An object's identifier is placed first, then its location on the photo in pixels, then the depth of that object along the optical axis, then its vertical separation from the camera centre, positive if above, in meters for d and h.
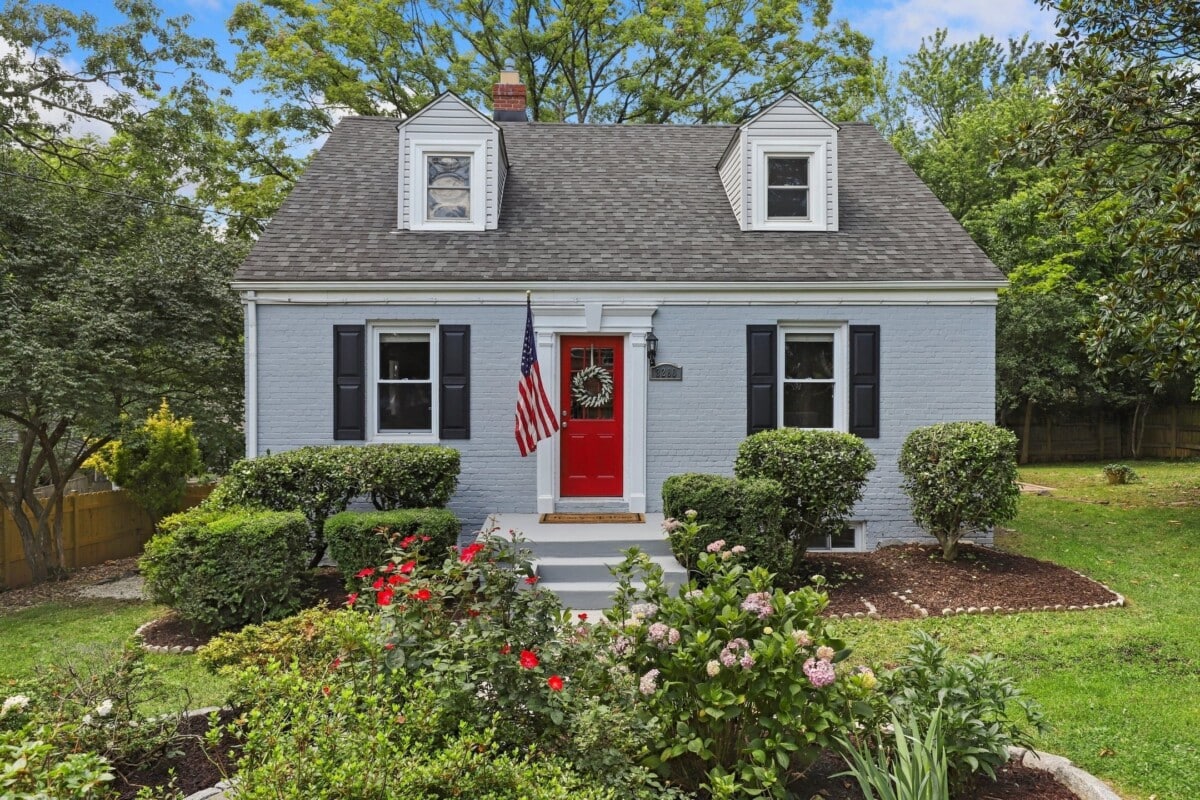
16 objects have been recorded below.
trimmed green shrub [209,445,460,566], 7.46 -0.94
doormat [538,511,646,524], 8.44 -1.48
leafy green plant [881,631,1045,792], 3.09 -1.39
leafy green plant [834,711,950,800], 2.68 -1.46
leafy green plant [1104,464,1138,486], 15.04 -1.64
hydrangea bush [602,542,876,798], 2.93 -1.21
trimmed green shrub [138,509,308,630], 6.06 -1.55
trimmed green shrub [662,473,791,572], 6.80 -1.13
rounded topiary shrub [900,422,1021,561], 7.52 -0.87
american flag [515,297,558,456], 7.90 -0.14
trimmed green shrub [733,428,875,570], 7.37 -0.81
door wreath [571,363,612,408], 9.22 +0.09
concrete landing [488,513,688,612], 6.66 -1.63
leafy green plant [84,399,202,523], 10.45 -1.04
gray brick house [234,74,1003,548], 8.91 +0.60
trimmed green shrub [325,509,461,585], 6.66 -1.33
